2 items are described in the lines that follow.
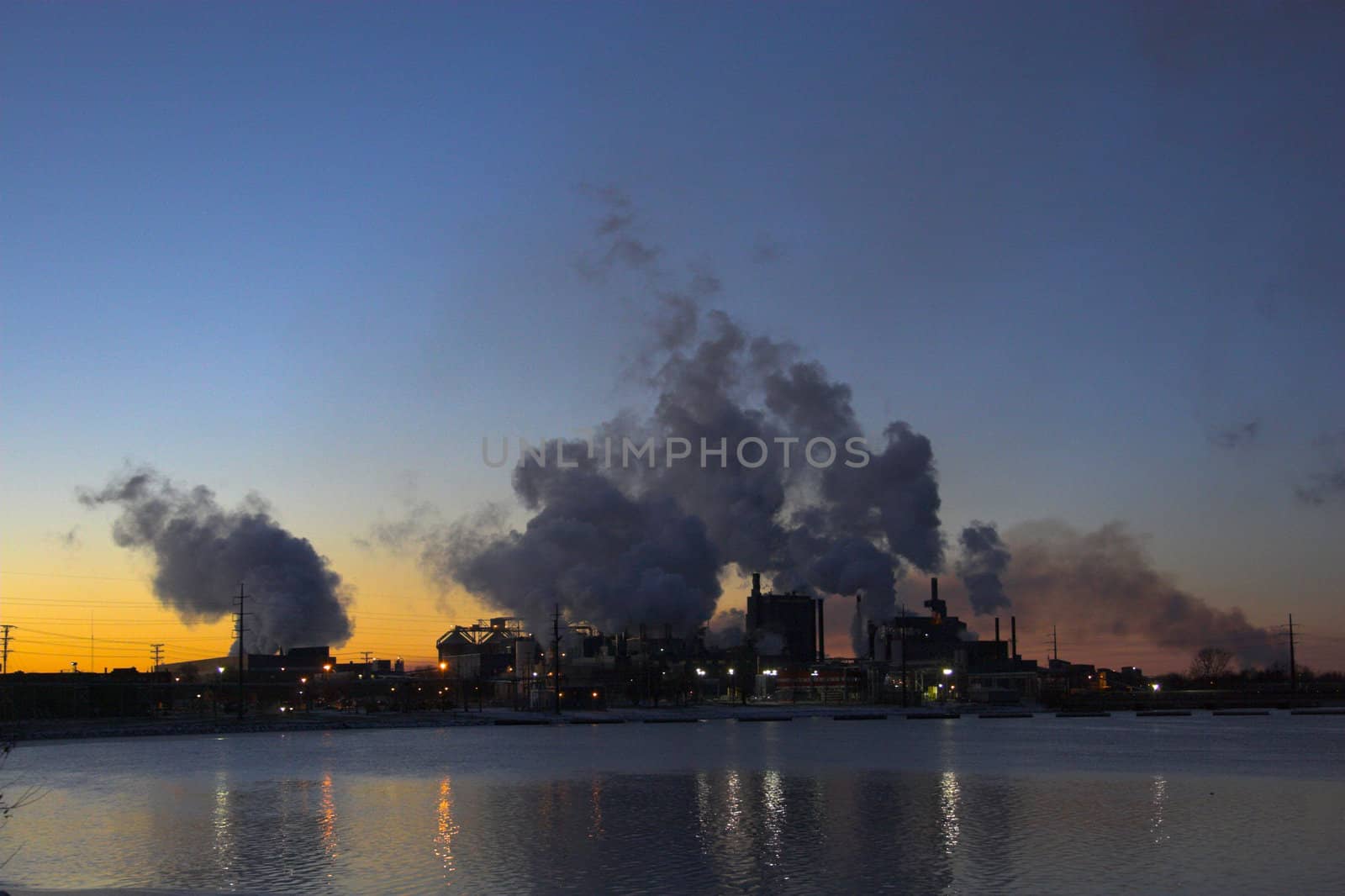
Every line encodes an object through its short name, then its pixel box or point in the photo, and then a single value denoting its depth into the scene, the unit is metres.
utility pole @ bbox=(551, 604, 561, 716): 161.59
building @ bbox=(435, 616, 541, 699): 191.88
